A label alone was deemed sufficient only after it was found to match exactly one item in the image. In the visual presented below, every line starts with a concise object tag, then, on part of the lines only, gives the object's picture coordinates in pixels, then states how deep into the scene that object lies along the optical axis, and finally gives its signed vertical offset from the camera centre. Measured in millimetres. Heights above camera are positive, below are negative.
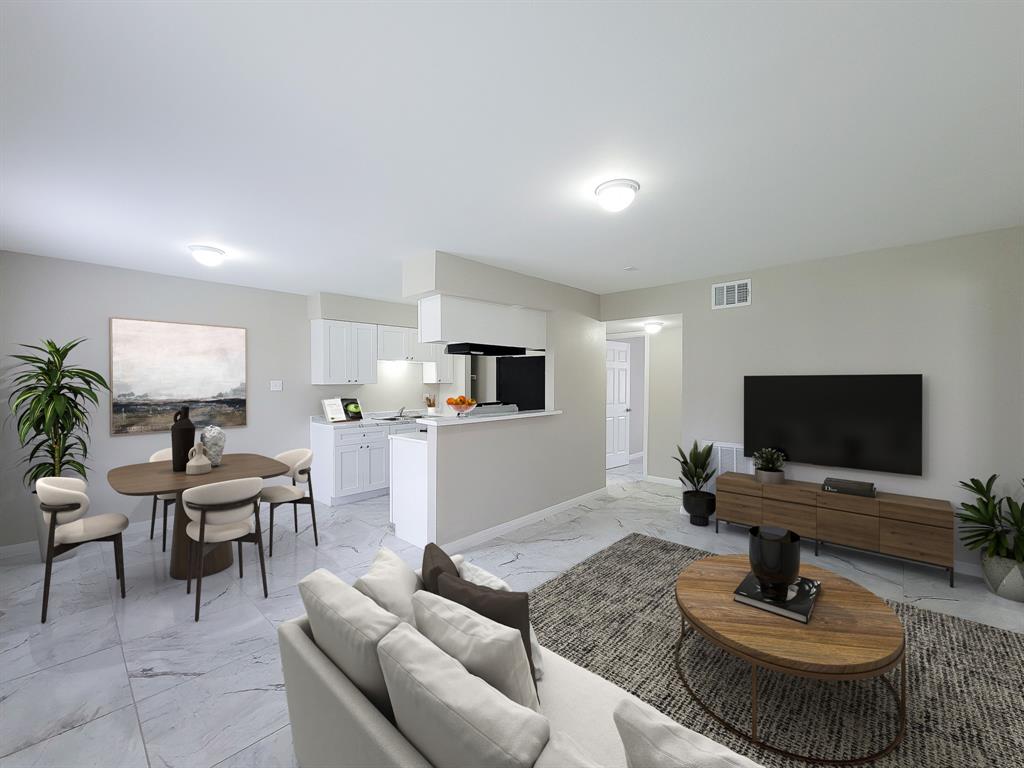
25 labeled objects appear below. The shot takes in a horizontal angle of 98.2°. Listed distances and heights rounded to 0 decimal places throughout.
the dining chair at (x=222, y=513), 2830 -850
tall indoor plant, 3488 -175
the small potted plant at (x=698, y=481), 4457 -1027
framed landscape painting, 4359 +119
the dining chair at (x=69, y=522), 2768 -912
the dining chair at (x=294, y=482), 3770 -880
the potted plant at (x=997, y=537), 2975 -1074
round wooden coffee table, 1688 -1048
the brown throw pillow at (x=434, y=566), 1672 -701
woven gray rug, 1811 -1458
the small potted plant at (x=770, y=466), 4016 -764
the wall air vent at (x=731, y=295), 4449 +912
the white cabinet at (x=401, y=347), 6094 +547
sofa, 1033 -975
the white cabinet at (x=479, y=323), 3839 +585
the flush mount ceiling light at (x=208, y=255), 3561 +1068
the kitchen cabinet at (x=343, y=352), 5574 +430
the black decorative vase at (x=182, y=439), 3494 -418
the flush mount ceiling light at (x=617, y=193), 2404 +1046
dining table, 2939 -670
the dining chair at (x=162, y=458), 3919 -656
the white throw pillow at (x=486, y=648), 1203 -739
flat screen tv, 3562 -316
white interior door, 7500 -369
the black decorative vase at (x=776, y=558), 2000 -797
